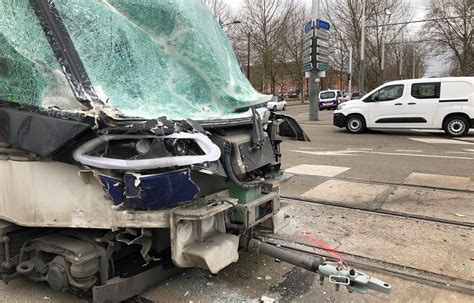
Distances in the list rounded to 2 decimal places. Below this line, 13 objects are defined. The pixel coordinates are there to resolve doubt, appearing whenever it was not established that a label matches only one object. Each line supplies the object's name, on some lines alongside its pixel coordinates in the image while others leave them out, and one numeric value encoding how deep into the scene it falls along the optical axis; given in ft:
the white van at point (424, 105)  44.53
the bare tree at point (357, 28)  160.58
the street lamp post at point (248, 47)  152.25
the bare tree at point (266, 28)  167.63
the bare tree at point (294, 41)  173.58
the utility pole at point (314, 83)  62.34
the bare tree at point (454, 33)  161.89
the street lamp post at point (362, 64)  99.58
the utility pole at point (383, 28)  155.94
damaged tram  8.42
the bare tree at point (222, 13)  137.69
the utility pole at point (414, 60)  232.24
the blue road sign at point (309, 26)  61.11
